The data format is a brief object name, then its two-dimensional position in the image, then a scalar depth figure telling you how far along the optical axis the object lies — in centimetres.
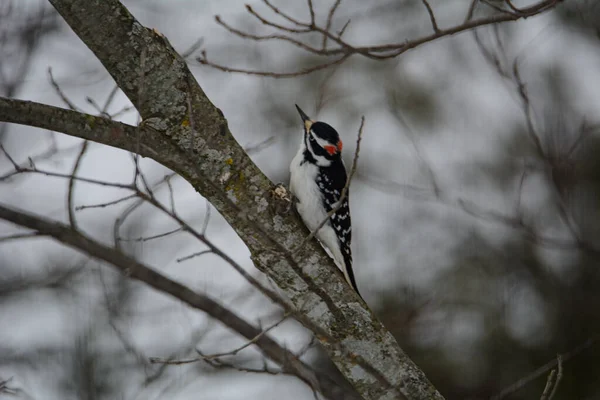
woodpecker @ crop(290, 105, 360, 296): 946
